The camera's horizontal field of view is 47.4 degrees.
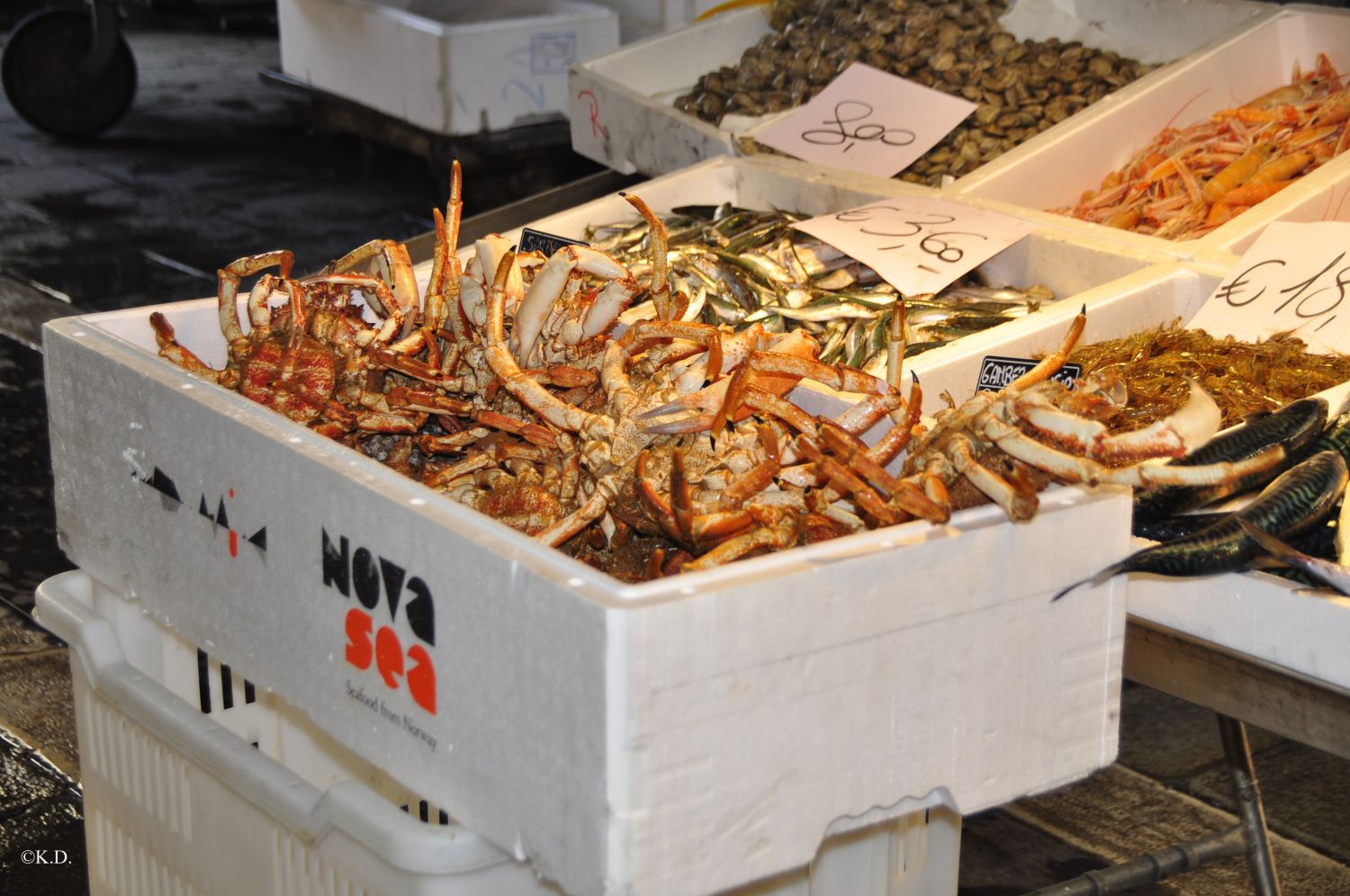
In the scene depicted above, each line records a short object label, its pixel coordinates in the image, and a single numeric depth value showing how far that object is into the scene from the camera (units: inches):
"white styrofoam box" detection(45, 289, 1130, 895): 49.3
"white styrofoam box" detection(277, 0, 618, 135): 273.1
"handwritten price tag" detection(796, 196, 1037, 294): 114.4
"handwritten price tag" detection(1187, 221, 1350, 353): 94.2
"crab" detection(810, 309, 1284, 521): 57.6
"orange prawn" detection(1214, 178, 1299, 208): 125.1
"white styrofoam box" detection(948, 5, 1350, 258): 134.7
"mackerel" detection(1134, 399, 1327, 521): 68.1
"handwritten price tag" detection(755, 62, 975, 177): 142.4
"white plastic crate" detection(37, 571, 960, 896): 57.9
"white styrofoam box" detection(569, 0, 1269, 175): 154.1
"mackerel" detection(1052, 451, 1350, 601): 65.0
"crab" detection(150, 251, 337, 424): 74.2
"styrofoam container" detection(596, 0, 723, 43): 273.7
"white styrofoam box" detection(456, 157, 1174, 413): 111.6
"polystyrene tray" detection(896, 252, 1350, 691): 64.4
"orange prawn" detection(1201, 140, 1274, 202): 128.8
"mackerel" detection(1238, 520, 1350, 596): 64.2
